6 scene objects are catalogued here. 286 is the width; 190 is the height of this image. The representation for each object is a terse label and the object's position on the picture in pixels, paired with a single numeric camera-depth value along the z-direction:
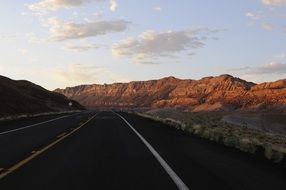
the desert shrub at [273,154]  8.69
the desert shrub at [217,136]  13.26
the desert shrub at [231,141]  11.53
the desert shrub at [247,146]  10.33
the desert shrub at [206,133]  14.59
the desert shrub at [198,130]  15.93
